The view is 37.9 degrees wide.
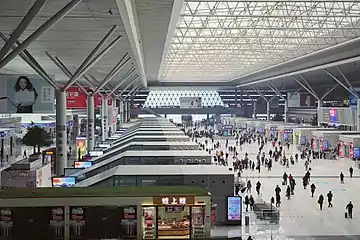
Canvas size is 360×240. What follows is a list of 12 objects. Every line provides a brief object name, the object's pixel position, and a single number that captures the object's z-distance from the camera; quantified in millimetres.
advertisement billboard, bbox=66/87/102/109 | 42766
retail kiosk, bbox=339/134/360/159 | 47000
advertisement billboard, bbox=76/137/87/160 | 40656
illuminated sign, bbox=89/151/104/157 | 35353
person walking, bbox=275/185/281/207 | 25252
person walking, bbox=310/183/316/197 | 28625
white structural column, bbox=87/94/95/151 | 43938
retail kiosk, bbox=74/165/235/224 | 17281
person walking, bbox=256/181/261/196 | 28678
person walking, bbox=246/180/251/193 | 29294
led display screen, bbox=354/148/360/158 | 47250
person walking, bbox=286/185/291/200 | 27716
